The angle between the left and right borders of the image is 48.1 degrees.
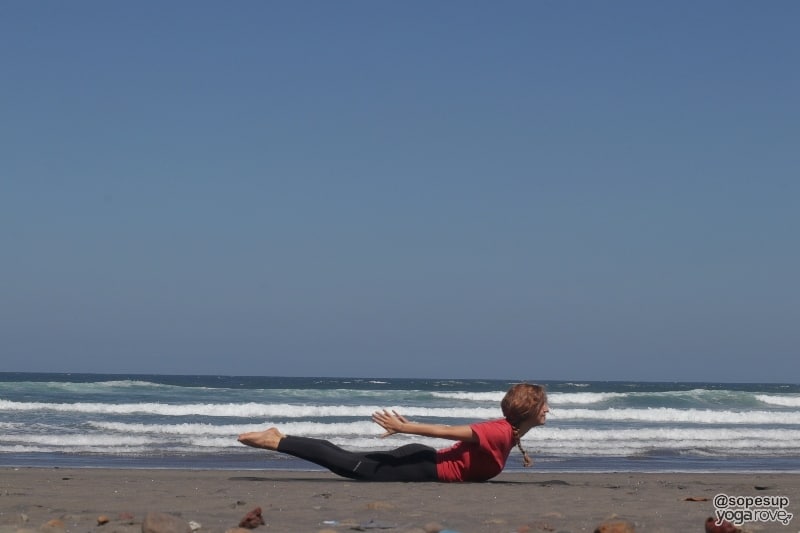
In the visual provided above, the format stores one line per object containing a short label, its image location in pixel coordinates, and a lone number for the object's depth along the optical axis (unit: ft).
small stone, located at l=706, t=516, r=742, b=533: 14.66
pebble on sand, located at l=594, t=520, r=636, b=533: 15.14
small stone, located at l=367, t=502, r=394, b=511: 20.06
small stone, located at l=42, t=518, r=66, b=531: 16.36
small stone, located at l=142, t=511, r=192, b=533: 15.37
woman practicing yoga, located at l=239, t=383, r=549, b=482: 23.26
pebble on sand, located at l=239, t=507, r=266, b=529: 16.90
